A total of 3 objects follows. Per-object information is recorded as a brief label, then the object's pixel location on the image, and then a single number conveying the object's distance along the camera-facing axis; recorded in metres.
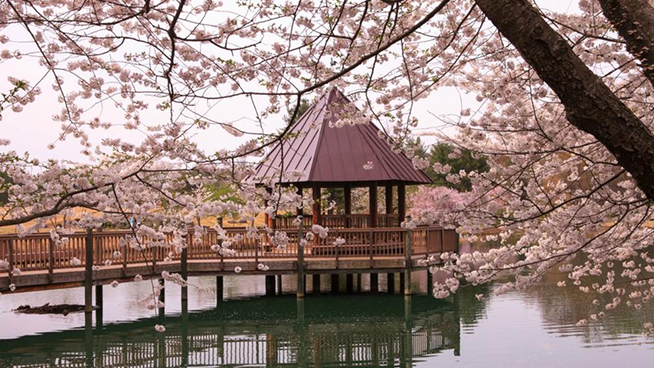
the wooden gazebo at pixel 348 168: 21.81
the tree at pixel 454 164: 50.88
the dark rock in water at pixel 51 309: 20.12
